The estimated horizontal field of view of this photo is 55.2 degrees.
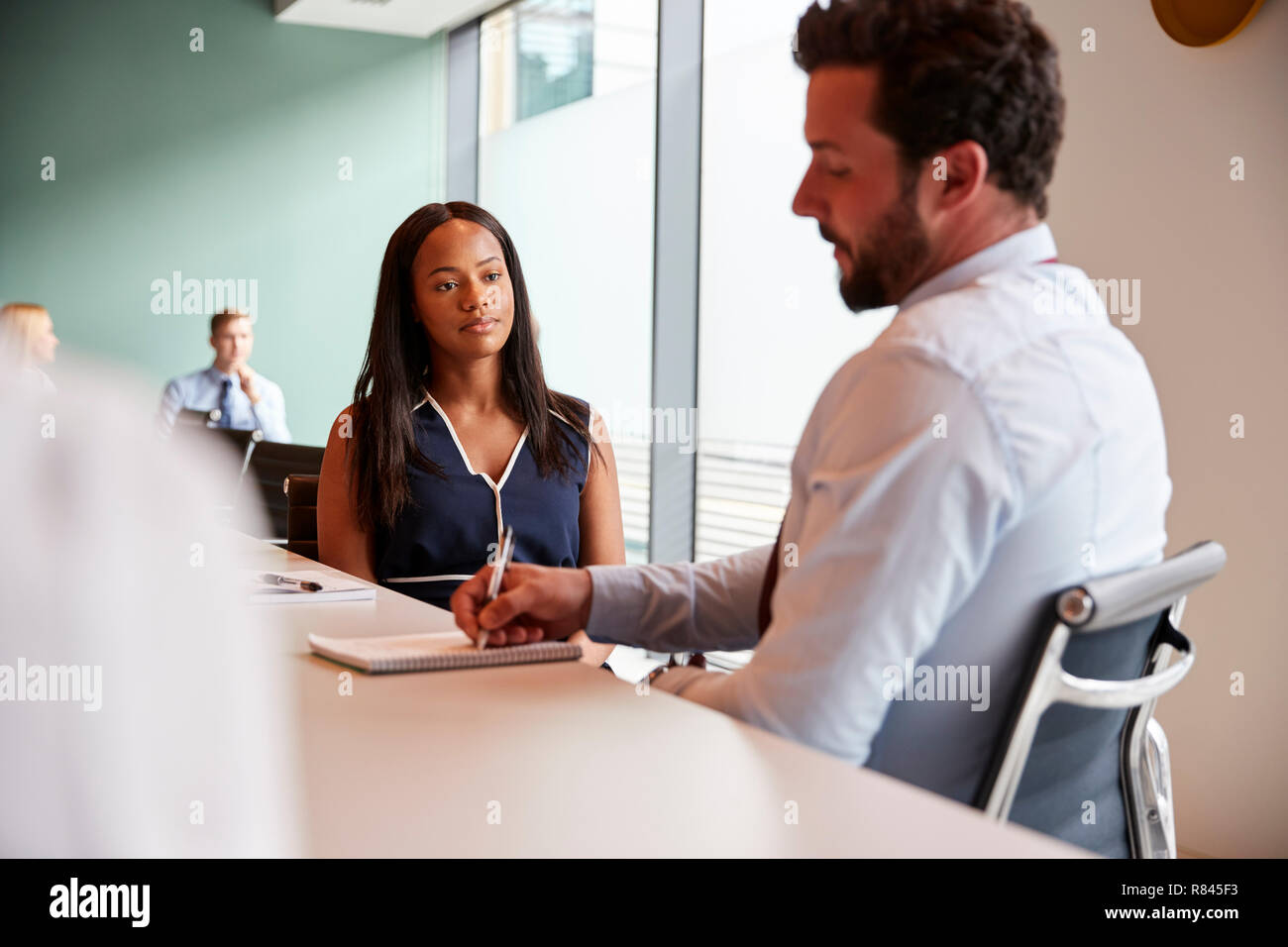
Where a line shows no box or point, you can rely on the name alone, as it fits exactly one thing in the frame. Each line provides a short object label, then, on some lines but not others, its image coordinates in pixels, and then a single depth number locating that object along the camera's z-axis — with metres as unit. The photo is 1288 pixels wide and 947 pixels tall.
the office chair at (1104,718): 1.00
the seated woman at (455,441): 2.24
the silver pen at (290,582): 1.85
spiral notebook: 1.33
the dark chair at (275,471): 3.20
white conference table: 0.84
